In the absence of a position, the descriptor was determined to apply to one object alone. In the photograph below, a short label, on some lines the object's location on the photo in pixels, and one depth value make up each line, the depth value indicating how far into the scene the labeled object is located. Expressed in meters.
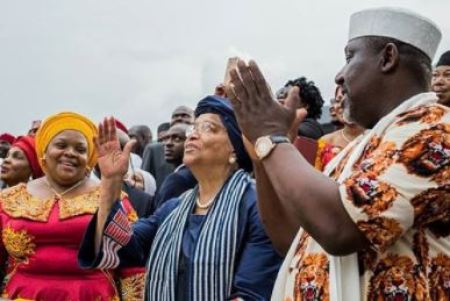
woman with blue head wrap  3.46
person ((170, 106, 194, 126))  8.30
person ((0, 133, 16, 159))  9.71
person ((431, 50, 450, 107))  5.35
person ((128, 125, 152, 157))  10.34
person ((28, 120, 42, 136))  8.67
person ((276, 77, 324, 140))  5.59
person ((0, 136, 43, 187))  6.17
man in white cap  2.06
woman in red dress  4.35
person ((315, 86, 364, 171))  4.62
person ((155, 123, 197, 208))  5.13
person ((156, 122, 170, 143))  10.52
